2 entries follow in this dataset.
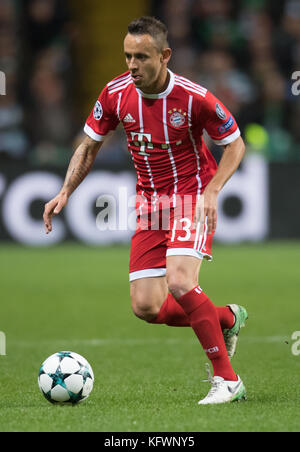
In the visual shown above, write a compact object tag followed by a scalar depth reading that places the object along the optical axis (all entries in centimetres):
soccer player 963
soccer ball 923
